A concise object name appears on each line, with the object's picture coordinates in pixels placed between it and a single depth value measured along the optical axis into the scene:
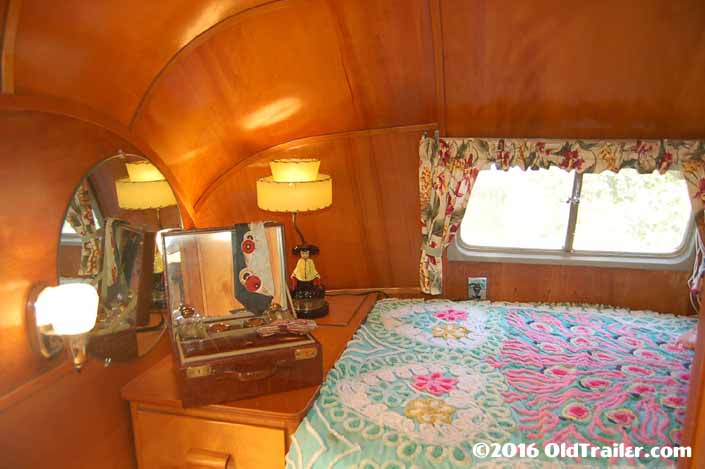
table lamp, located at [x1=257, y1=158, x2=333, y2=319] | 2.23
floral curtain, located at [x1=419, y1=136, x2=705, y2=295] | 2.31
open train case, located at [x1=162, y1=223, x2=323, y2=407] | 1.69
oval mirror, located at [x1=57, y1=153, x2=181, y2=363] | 1.59
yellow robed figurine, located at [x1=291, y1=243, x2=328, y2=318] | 2.37
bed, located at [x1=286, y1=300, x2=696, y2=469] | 1.56
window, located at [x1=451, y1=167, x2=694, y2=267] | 2.59
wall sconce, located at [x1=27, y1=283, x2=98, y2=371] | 1.41
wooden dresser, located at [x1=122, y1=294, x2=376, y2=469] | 1.67
